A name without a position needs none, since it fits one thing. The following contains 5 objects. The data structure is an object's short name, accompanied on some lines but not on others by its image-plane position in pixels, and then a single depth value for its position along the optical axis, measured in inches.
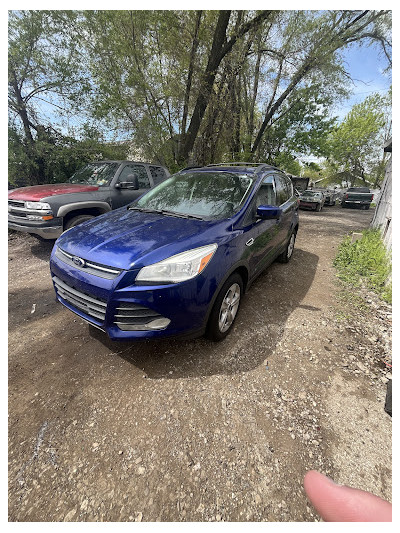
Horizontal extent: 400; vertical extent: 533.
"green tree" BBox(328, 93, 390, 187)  1140.5
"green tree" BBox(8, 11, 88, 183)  248.5
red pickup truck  164.9
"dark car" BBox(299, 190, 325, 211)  601.3
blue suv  74.0
